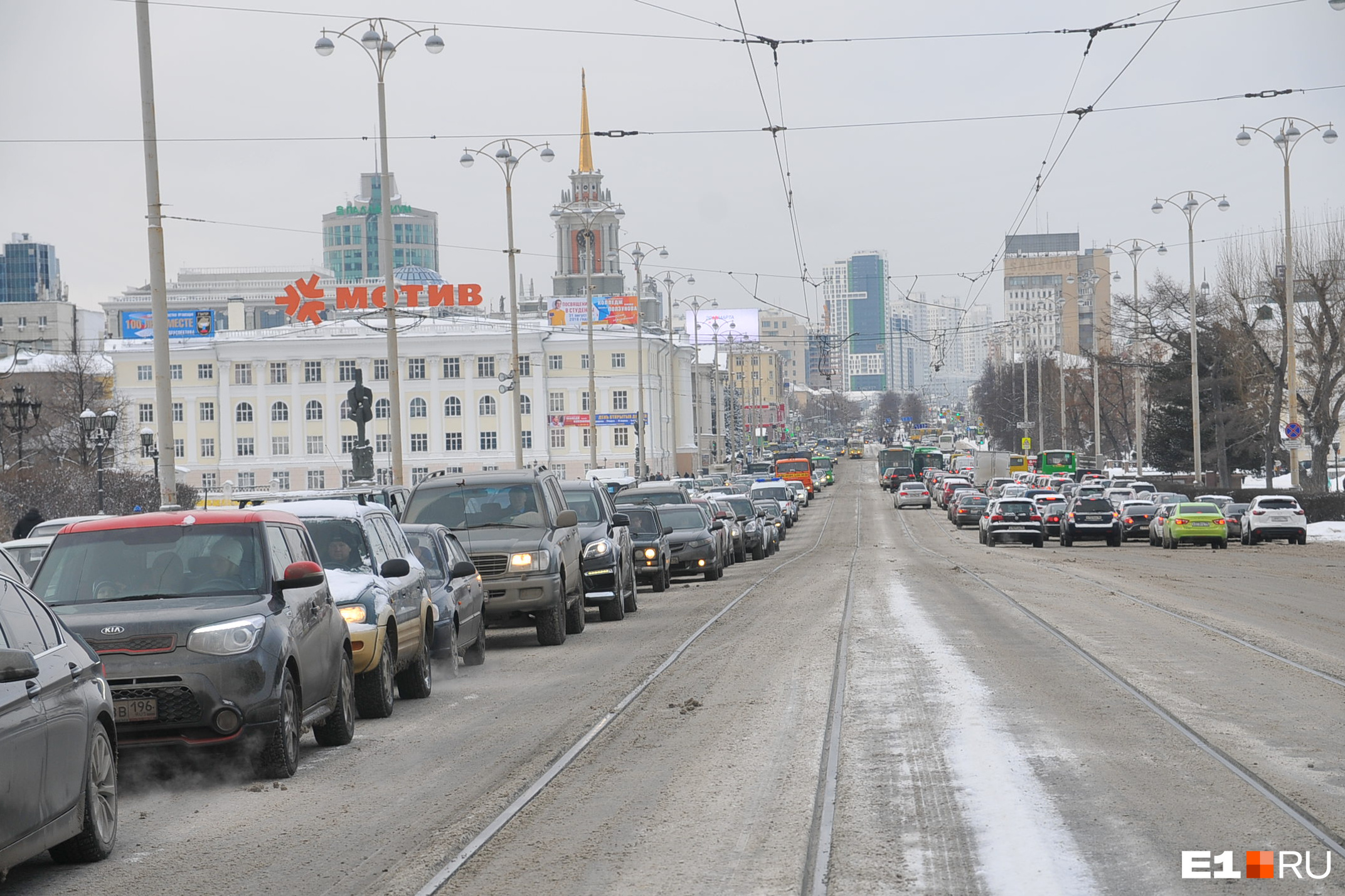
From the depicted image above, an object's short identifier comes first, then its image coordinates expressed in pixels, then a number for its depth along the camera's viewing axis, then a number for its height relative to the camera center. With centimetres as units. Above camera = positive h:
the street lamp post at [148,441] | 5344 +88
